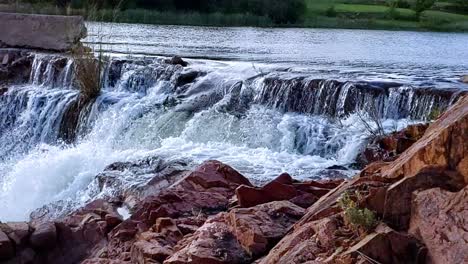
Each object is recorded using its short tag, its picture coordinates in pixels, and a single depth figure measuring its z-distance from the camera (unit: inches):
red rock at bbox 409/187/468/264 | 148.7
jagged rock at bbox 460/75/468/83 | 484.7
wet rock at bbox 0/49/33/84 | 616.4
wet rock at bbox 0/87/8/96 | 583.8
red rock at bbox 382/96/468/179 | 167.6
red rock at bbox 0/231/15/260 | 274.1
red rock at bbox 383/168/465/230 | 165.9
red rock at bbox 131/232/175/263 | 214.7
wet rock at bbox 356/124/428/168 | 268.2
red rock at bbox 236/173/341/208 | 231.1
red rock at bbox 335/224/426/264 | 154.6
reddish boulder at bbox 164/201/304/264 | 193.5
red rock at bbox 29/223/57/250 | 281.1
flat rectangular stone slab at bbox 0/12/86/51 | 644.1
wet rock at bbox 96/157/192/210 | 313.1
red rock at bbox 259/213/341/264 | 167.8
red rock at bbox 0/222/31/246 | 280.8
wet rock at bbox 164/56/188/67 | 574.6
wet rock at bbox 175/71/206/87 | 537.3
